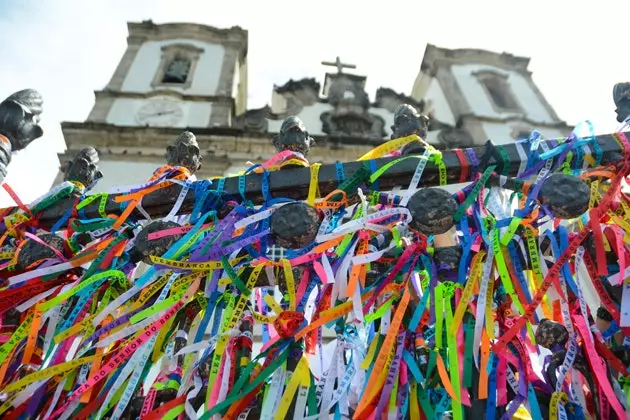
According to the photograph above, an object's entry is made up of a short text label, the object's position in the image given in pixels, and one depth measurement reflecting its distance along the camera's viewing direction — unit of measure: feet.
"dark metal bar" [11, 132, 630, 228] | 6.91
